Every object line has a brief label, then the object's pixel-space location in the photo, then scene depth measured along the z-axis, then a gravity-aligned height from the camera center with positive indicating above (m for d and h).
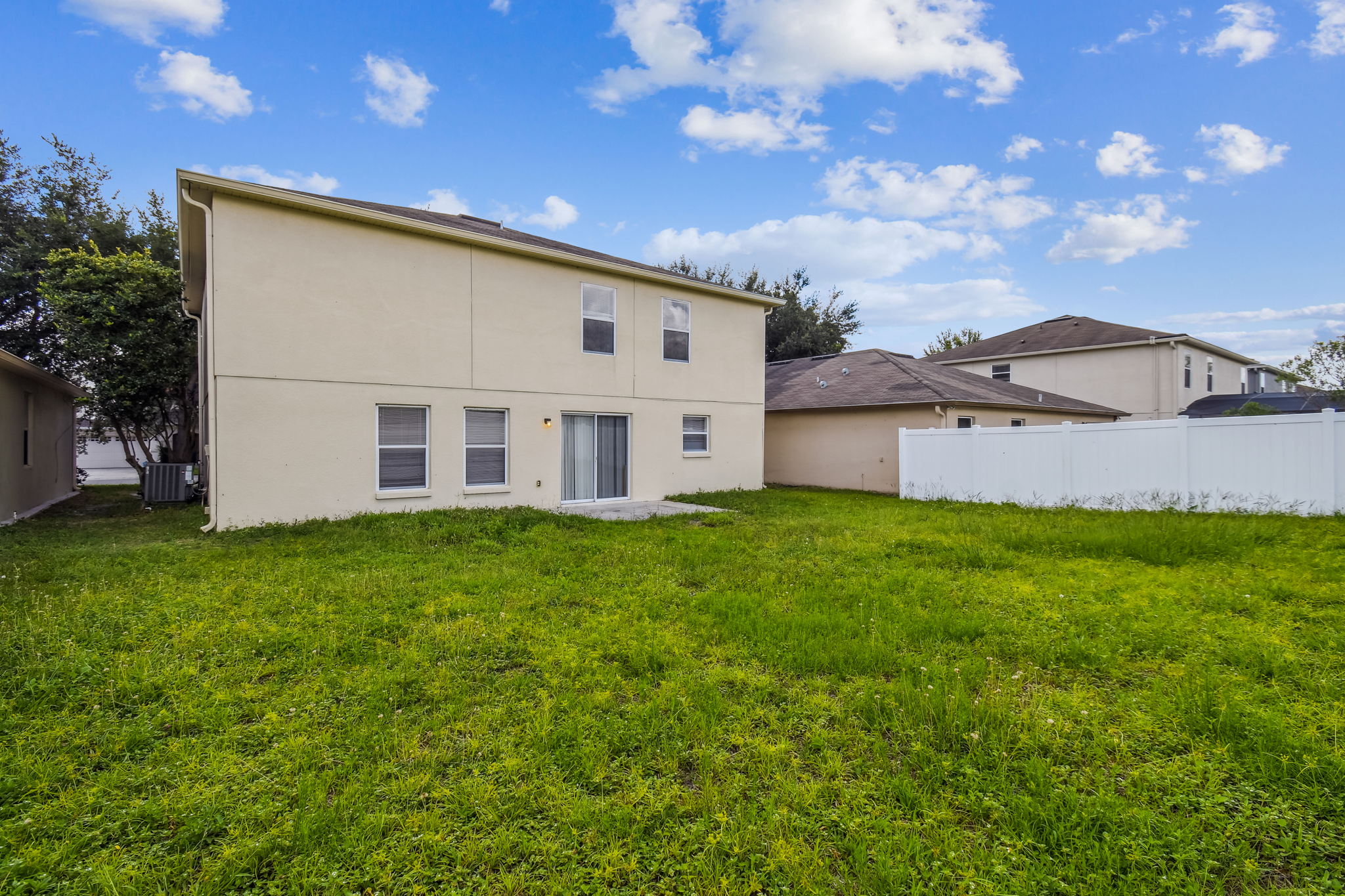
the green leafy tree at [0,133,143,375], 17.34 +7.03
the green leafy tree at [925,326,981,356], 45.19 +9.02
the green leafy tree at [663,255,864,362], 29.34 +7.28
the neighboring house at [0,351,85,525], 10.41 +0.44
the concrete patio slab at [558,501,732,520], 10.41 -1.05
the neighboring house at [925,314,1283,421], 21.12 +3.55
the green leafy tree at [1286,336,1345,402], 18.27 +2.75
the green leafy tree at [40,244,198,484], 12.21 +2.80
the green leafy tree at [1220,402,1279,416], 17.62 +1.29
